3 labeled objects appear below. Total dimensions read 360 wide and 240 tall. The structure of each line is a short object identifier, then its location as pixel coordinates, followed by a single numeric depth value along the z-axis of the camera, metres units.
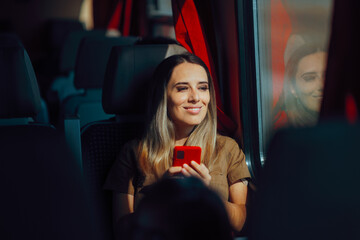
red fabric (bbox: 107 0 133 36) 4.86
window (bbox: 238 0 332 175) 1.89
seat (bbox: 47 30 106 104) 4.65
